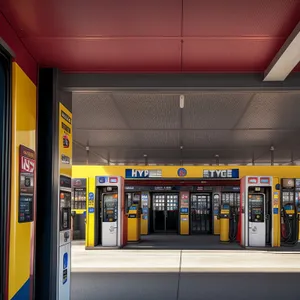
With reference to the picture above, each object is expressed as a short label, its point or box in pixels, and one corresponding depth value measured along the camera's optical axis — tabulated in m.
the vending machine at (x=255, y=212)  10.49
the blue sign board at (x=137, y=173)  12.44
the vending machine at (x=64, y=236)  3.84
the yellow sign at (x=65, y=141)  3.87
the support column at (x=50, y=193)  3.69
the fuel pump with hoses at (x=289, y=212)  11.19
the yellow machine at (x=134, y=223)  11.28
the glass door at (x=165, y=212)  14.15
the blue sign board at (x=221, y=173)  12.17
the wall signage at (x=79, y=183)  11.00
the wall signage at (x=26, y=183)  3.13
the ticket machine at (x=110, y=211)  10.31
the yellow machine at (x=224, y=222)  11.34
